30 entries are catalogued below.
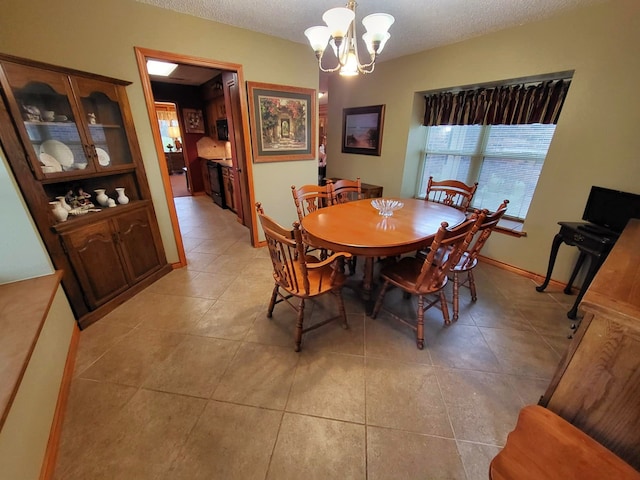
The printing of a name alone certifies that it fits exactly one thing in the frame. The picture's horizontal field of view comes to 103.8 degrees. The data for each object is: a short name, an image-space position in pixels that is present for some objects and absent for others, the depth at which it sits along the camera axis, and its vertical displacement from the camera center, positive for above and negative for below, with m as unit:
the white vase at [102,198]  2.10 -0.45
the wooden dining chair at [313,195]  2.49 -0.48
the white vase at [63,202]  1.84 -0.43
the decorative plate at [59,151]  1.77 -0.08
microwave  5.11 +0.25
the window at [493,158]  2.66 -0.12
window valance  2.32 +0.43
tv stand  1.80 -0.68
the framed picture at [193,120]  5.64 +0.47
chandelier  1.49 +0.67
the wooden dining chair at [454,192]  2.56 -0.46
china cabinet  1.54 -0.22
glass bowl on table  2.13 -0.50
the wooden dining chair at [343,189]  2.67 -0.45
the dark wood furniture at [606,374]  0.67 -0.60
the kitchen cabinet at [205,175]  5.80 -0.73
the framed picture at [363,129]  3.71 +0.23
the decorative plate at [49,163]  1.71 -0.15
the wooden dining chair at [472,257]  1.68 -0.82
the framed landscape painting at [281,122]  2.88 +0.25
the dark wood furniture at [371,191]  3.79 -0.65
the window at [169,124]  8.95 +0.62
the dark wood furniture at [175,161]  8.80 -0.64
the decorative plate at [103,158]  2.03 -0.13
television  1.81 -0.42
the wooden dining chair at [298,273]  1.39 -0.86
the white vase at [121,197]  2.23 -0.47
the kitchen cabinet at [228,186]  4.61 -0.78
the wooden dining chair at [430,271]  1.45 -0.87
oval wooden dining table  1.58 -0.56
